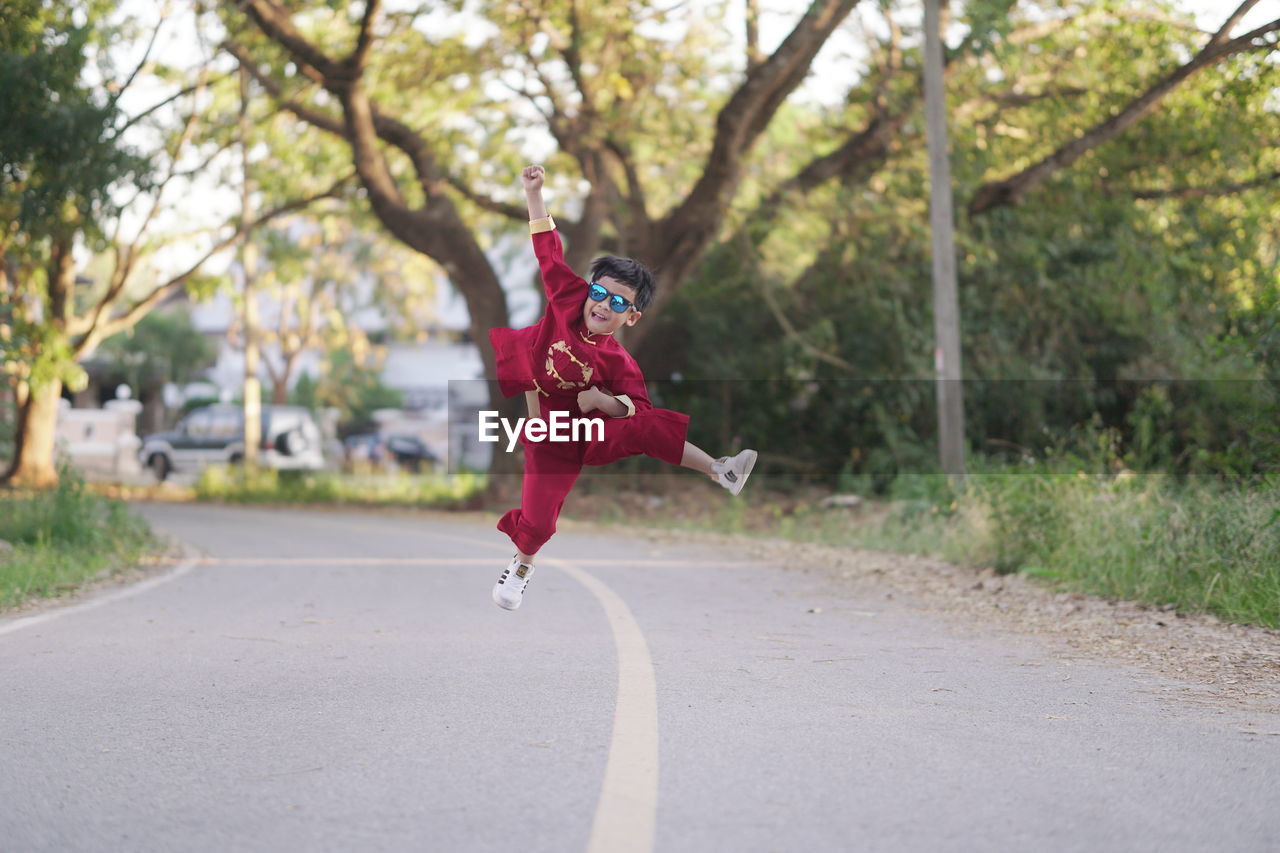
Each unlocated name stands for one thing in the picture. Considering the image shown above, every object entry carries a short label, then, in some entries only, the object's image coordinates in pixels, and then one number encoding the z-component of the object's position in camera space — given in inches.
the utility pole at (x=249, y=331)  1061.1
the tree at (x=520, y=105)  754.8
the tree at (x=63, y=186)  622.2
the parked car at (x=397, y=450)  1723.1
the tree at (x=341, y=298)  1517.0
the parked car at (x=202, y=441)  1441.9
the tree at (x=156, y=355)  2063.2
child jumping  241.4
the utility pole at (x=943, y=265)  595.5
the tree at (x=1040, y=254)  729.6
